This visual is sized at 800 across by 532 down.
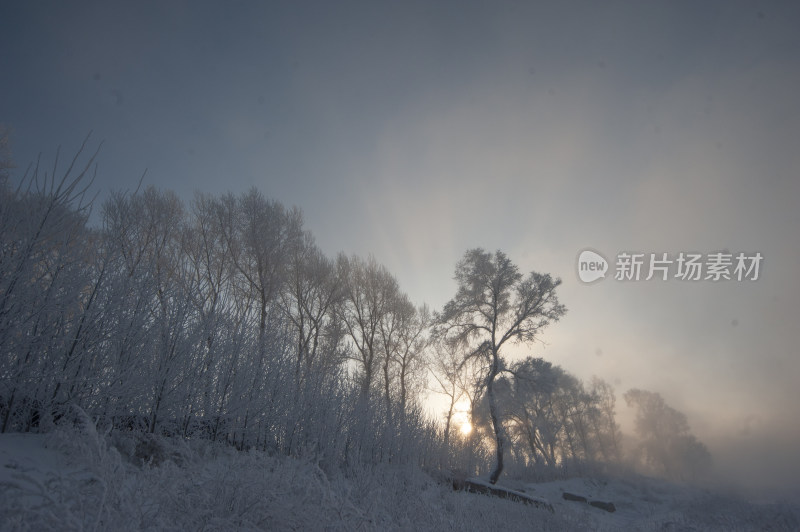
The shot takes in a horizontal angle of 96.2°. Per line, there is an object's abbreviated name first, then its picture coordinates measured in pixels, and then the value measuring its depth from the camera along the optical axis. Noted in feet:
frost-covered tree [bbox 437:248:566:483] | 48.43
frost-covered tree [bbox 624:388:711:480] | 132.05
